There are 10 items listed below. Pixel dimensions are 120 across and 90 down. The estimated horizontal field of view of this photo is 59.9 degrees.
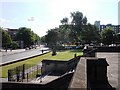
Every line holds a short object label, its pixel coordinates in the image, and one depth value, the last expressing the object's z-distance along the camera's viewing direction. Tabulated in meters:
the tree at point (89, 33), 40.92
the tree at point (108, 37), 34.69
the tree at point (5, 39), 37.50
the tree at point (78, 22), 42.32
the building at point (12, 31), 67.77
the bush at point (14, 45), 41.00
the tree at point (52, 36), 47.75
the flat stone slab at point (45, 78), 8.27
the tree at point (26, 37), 50.03
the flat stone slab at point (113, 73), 3.84
